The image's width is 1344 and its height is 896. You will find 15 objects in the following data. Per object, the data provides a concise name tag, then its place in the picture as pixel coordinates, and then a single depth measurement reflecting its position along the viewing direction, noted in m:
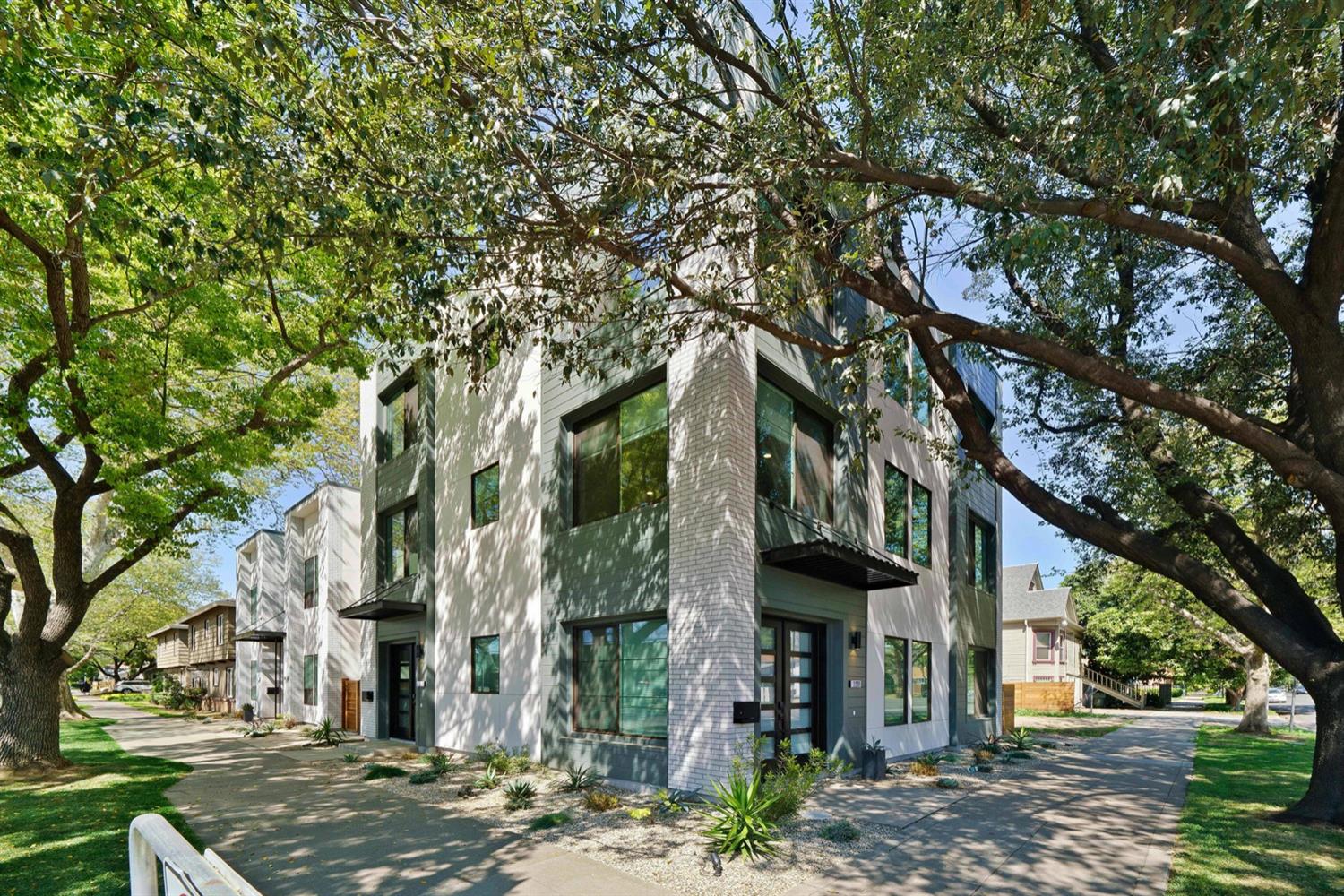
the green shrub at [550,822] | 8.64
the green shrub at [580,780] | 10.62
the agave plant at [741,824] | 7.46
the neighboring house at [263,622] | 26.67
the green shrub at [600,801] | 9.41
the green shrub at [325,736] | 17.58
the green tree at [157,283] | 6.08
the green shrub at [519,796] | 9.64
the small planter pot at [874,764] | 11.88
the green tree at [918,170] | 5.91
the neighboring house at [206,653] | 33.47
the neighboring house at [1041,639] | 37.09
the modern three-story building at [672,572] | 10.03
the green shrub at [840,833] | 8.11
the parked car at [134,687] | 54.87
